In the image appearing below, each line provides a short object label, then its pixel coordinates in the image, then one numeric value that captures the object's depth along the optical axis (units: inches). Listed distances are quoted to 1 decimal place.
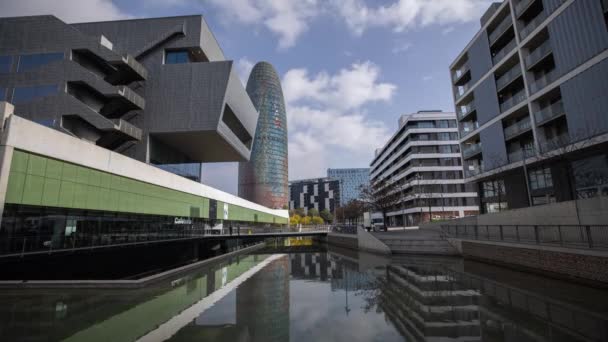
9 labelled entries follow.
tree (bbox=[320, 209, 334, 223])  5979.3
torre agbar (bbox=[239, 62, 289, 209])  5196.9
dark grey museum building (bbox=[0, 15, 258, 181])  1195.9
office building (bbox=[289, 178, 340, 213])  7746.1
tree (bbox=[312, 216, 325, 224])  4990.2
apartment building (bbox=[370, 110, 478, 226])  2564.0
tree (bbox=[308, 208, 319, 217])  6013.8
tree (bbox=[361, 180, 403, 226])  2177.7
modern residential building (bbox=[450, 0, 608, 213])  896.3
